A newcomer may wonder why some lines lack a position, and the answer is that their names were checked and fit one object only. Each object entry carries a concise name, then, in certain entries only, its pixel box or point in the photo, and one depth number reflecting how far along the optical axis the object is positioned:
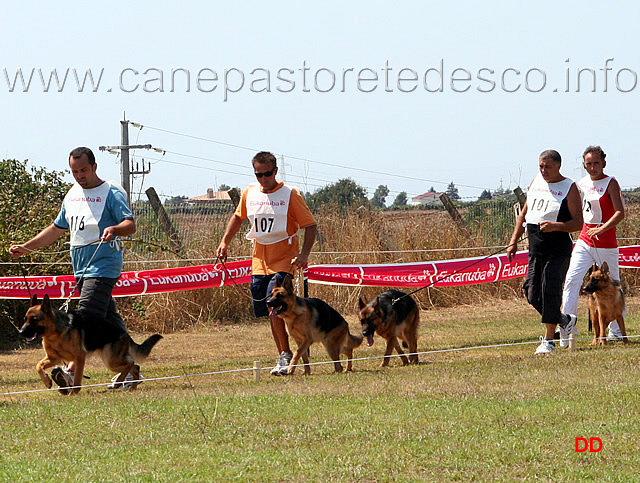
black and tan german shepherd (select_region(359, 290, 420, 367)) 18.50
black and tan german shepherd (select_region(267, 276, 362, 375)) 17.19
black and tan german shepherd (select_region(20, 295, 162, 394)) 15.20
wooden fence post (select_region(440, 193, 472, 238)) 36.19
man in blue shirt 16.16
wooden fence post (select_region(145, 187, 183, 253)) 32.41
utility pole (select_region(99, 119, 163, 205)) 46.00
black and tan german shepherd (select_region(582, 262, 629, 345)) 20.37
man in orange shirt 17.61
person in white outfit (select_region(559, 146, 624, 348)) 20.11
